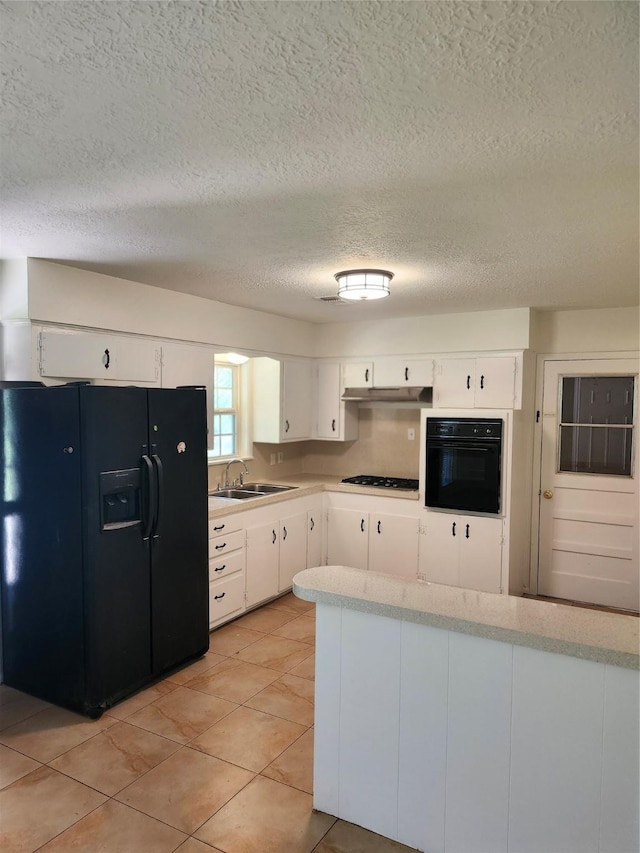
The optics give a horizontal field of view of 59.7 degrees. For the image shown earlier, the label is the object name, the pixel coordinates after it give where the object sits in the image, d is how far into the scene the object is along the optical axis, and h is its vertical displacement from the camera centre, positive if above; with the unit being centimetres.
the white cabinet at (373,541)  483 -116
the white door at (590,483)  456 -58
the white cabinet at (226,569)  395 -117
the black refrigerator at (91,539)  287 -72
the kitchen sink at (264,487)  502 -70
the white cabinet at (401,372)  494 +36
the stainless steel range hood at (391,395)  509 +16
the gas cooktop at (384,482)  511 -66
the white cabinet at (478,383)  454 +25
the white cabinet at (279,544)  436 -113
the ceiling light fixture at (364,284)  329 +76
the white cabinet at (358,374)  525 +35
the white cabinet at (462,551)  448 -114
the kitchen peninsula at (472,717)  166 -100
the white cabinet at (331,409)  549 +2
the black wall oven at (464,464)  442 -42
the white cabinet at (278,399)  518 +11
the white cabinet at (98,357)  323 +32
